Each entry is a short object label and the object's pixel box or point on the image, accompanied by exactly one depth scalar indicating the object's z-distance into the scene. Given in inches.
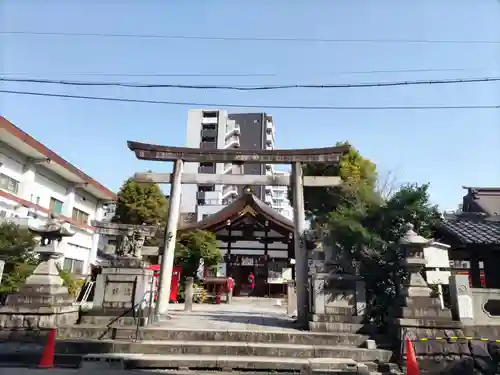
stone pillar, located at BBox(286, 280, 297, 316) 586.2
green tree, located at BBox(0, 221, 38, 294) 442.0
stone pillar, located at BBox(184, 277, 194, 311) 576.7
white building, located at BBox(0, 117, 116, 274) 735.1
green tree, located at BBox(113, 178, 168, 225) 1182.9
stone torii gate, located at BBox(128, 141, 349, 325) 458.3
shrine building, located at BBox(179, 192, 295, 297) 948.0
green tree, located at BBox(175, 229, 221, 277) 862.5
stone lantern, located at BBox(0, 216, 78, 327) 317.1
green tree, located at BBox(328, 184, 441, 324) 386.9
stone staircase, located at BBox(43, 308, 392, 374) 270.1
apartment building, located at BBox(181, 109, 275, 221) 1964.8
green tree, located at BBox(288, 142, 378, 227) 972.1
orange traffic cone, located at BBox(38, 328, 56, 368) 273.3
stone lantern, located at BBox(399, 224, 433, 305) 322.7
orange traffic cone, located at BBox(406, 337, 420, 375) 268.1
